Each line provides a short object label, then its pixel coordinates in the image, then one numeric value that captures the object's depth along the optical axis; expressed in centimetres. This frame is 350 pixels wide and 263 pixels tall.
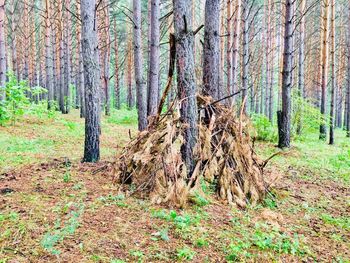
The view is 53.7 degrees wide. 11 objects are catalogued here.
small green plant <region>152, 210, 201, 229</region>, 398
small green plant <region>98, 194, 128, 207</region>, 445
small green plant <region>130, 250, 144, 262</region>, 327
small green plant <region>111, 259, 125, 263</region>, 313
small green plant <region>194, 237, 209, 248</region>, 363
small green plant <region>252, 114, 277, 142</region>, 1182
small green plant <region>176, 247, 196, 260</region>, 335
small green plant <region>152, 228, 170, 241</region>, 364
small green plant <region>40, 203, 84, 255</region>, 327
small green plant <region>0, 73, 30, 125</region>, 644
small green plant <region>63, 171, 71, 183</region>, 524
